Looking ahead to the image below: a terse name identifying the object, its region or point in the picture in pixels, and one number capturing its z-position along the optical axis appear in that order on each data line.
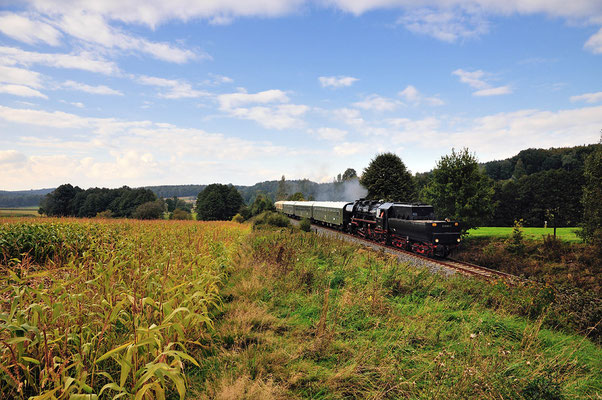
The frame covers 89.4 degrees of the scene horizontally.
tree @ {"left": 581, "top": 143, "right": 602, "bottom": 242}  21.80
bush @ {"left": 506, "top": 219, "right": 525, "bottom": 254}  22.34
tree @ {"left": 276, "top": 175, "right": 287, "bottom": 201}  113.12
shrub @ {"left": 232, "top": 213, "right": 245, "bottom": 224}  42.58
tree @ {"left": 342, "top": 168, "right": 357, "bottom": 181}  114.06
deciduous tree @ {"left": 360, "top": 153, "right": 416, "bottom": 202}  43.22
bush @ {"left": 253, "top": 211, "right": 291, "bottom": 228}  26.25
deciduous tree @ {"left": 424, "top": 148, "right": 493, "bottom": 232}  23.47
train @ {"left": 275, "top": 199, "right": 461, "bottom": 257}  16.69
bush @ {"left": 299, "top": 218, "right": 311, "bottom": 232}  27.92
